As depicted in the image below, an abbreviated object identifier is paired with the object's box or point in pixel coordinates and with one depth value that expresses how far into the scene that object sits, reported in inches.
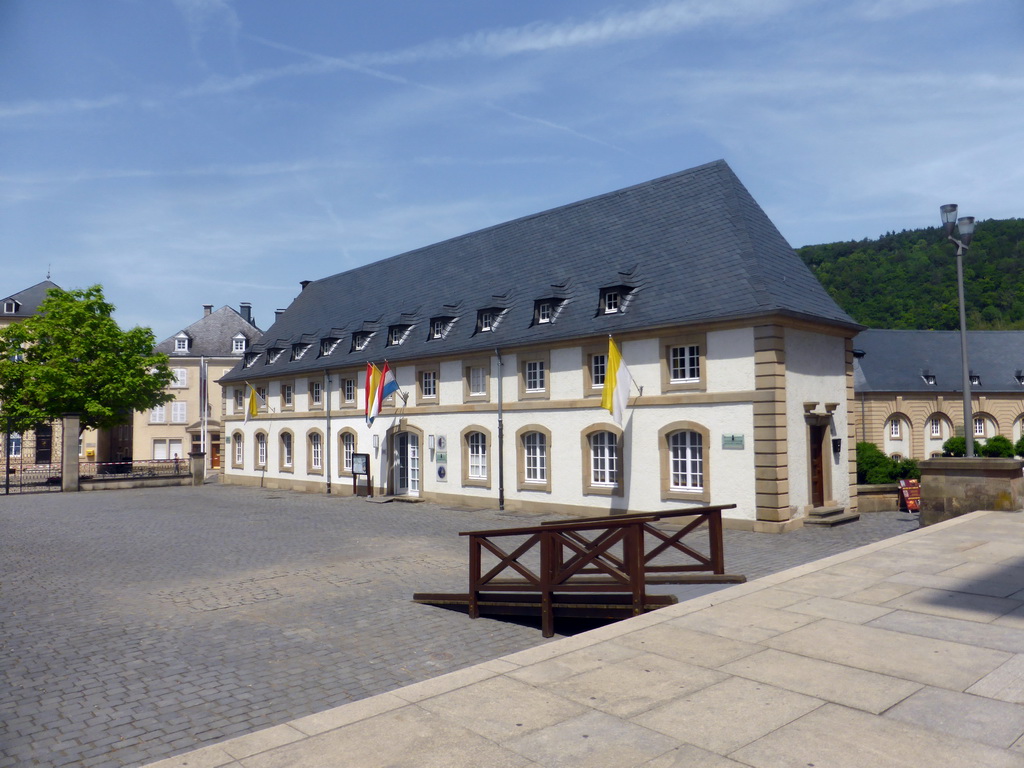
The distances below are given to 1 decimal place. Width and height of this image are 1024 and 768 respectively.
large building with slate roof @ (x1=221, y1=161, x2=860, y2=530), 735.1
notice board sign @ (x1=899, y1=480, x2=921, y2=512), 845.8
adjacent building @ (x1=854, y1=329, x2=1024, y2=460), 2180.1
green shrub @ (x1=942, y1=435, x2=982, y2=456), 1439.5
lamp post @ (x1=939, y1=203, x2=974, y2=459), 624.7
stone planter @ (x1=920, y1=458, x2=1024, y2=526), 604.1
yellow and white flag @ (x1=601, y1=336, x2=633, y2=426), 786.8
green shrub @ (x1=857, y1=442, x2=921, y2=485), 928.3
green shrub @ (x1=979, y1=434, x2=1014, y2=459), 1285.7
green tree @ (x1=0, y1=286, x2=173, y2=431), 1617.9
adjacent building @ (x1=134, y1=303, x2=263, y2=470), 2253.9
